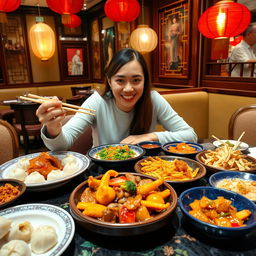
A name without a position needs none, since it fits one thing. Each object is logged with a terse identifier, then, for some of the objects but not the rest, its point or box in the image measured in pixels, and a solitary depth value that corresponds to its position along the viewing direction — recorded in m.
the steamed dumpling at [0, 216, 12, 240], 0.65
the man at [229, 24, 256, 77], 3.96
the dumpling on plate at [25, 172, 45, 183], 1.00
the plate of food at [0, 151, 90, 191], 1.00
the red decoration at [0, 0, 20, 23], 3.50
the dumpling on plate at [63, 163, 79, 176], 1.13
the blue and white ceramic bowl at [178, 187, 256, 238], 0.67
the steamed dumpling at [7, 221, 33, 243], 0.68
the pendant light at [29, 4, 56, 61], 4.56
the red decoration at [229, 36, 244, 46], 5.67
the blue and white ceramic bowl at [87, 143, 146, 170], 1.21
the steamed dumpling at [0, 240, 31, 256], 0.59
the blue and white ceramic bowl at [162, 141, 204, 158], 1.35
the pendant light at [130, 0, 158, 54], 4.55
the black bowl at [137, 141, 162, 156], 1.47
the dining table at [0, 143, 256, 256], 0.69
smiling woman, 1.65
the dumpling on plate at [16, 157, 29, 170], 1.14
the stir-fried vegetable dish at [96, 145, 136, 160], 1.29
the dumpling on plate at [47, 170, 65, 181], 1.03
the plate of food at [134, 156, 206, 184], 1.05
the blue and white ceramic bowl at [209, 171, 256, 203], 1.06
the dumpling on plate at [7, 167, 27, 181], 1.05
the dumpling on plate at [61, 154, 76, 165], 1.21
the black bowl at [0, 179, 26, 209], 0.82
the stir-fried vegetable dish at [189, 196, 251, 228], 0.75
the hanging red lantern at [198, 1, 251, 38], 2.80
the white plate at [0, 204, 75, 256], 0.74
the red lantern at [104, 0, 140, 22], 3.60
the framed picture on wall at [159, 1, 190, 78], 4.52
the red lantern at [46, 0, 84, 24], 3.34
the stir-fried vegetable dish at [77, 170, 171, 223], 0.74
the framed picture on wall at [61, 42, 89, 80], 7.87
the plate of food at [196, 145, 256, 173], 1.19
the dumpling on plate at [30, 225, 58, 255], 0.66
